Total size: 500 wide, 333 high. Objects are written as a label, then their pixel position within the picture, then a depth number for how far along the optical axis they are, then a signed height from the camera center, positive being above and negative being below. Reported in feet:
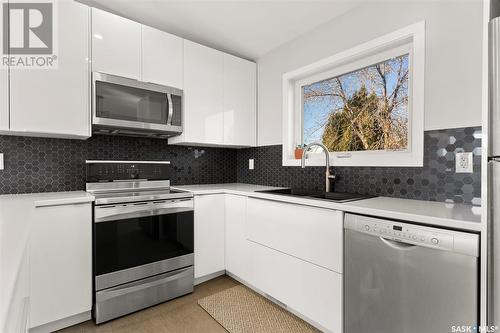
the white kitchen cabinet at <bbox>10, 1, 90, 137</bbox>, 5.81 +1.77
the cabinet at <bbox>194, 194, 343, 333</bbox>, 5.34 -2.22
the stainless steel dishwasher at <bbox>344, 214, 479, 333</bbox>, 3.57 -1.79
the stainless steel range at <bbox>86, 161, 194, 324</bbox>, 6.14 -1.97
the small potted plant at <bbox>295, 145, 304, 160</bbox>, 8.42 +0.41
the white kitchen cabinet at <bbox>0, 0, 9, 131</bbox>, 5.60 +1.45
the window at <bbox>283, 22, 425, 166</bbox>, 5.90 +1.77
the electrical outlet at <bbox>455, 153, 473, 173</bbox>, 4.96 +0.04
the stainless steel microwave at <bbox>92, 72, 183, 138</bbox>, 6.69 +1.61
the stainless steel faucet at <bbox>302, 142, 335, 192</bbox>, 7.09 -0.21
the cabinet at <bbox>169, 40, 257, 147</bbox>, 8.41 +2.33
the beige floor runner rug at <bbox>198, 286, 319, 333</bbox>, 5.95 -3.79
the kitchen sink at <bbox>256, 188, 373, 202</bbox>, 6.11 -0.81
